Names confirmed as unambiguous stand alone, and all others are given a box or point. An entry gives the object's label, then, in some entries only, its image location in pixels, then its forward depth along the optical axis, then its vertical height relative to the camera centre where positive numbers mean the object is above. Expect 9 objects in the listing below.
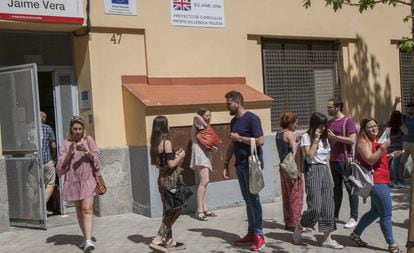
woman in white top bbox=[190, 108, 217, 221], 8.53 -0.82
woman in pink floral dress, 6.71 -0.73
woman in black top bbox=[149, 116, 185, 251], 6.42 -0.65
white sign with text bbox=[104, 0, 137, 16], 8.88 +1.65
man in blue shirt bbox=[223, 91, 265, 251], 6.50 -0.50
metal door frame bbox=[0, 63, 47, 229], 7.89 -0.40
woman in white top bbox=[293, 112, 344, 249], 6.48 -0.97
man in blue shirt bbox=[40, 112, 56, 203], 8.55 -0.68
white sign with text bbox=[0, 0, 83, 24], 7.87 +1.50
